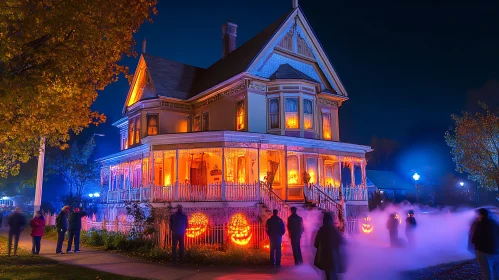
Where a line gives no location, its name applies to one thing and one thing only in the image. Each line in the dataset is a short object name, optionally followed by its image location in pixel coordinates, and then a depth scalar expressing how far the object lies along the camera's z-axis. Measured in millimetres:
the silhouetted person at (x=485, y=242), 8977
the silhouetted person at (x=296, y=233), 12938
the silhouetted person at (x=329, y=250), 8117
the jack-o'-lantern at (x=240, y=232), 16312
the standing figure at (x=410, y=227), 16234
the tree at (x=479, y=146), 34062
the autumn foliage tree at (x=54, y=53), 11859
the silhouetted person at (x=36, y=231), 15727
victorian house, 20031
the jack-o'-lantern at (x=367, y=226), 20344
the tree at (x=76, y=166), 48094
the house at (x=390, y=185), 58597
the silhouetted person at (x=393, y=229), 16969
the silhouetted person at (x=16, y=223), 15336
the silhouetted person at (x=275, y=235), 12727
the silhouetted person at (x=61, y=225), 16062
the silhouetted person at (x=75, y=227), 16203
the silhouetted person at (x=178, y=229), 13305
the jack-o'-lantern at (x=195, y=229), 16141
